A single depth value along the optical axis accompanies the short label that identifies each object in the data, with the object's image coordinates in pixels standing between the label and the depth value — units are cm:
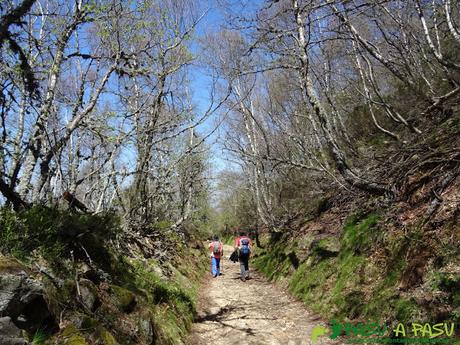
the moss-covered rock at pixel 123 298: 464
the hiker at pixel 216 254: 1326
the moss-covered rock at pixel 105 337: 354
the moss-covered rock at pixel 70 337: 308
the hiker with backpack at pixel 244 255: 1218
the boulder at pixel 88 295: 394
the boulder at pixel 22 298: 278
